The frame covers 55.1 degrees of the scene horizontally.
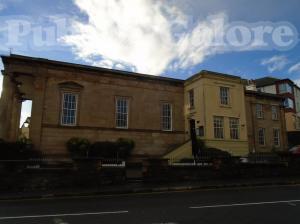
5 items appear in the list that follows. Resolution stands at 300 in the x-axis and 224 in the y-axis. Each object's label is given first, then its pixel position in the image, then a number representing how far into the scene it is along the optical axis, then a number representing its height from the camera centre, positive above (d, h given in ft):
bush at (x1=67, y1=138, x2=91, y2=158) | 82.89 +4.75
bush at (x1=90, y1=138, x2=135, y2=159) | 84.53 +4.54
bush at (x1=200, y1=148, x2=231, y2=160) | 86.69 +3.56
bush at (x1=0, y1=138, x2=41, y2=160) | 72.18 +3.40
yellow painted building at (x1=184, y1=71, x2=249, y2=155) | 97.81 +18.84
